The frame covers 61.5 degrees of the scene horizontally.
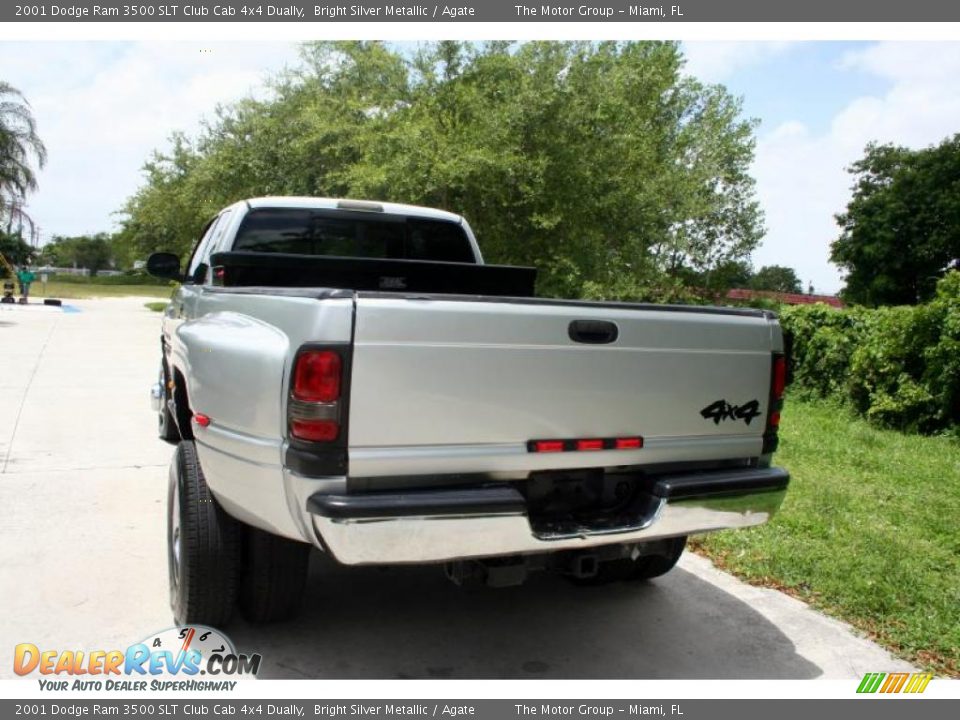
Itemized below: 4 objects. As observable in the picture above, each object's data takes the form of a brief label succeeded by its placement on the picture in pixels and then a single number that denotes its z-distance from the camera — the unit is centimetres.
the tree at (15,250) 6062
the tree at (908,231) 4241
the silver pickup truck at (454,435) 269
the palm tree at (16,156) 2720
